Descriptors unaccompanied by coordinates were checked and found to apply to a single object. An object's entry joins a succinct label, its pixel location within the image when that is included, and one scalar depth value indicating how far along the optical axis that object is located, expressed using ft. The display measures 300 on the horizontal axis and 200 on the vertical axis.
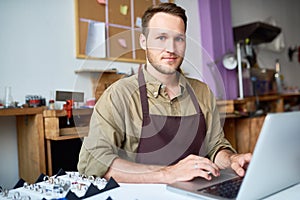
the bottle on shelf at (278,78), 10.07
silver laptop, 1.41
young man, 2.25
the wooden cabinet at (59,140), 3.47
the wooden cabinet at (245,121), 7.57
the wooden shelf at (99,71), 3.54
